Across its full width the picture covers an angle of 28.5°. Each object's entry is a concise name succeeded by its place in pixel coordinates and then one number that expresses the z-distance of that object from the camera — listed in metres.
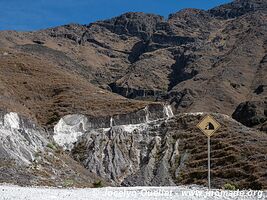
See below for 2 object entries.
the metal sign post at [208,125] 17.38
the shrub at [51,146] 43.25
